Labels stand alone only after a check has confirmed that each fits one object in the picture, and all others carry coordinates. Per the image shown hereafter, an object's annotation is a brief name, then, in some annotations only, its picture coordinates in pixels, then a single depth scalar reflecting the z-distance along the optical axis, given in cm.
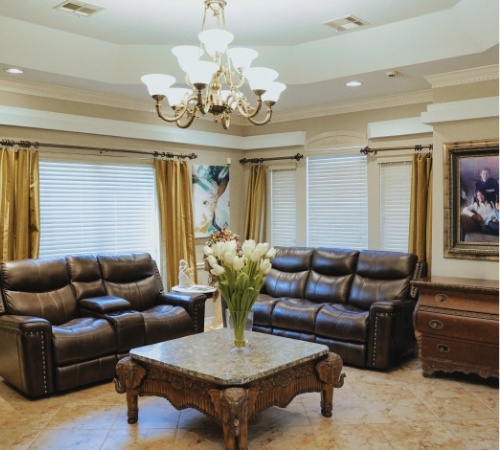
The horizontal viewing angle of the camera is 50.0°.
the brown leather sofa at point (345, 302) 470
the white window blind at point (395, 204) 572
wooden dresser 420
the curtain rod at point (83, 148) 487
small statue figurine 570
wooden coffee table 308
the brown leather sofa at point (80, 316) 401
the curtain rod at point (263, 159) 658
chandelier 323
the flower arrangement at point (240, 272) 342
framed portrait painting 459
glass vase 357
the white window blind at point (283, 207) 676
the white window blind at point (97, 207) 525
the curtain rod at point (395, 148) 551
